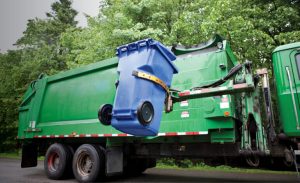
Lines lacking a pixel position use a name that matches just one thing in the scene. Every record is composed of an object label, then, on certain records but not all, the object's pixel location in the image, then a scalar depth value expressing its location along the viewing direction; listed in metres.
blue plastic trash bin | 3.12
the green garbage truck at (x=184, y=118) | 4.82
